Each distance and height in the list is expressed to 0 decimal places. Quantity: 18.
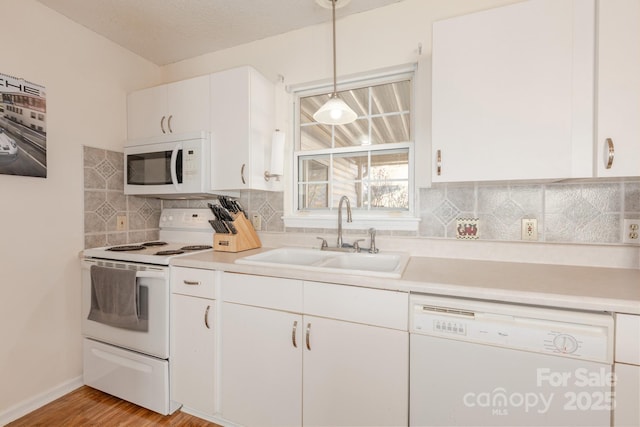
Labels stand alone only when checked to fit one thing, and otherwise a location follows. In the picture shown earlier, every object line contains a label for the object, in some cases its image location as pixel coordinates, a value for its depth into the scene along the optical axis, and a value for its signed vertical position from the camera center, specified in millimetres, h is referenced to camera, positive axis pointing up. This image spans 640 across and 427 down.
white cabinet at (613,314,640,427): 950 -536
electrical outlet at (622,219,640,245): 1422 -104
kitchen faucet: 1850 -52
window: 1965 +383
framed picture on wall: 1615 +468
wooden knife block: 1965 -211
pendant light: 1505 +513
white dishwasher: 991 -573
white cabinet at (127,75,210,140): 2059 +743
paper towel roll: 2064 +405
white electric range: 1681 -700
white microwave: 1996 +307
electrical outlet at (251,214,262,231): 2244 -98
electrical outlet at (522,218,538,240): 1585 -106
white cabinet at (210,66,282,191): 1926 +546
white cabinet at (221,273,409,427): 1236 -699
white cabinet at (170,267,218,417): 1592 -745
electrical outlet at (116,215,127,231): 2252 -111
